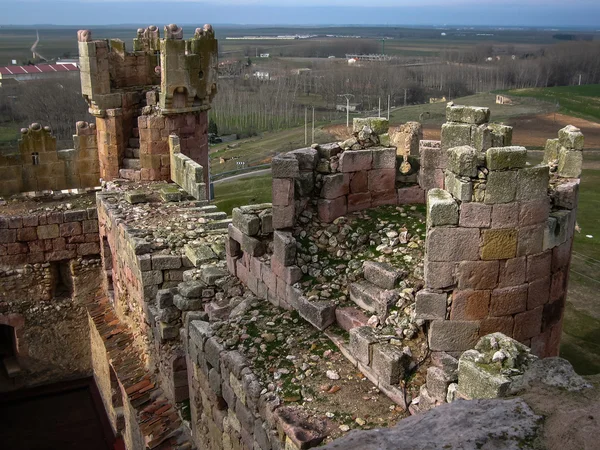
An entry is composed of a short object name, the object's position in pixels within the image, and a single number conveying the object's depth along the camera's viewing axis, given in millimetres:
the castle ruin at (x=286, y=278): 6703
